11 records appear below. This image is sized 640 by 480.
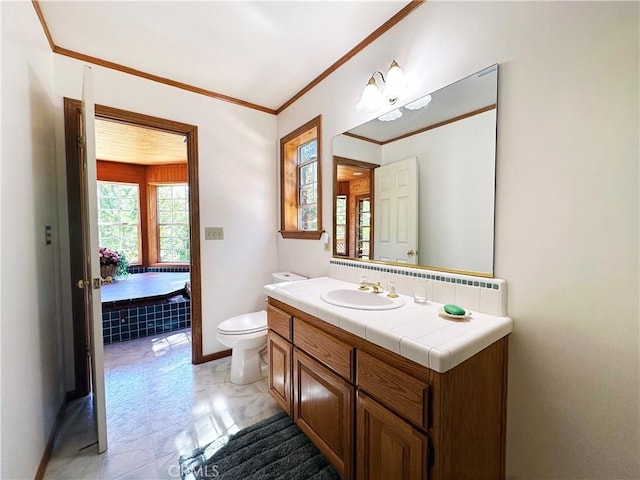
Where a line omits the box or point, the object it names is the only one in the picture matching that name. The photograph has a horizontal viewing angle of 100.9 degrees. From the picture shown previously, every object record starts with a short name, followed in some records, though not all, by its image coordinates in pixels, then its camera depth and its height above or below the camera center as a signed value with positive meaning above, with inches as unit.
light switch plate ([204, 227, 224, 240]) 93.0 -0.9
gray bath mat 50.4 -46.3
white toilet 78.0 -33.8
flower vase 151.8 -22.6
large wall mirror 47.3 +10.8
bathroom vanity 33.3 -25.9
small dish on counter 42.1 -13.9
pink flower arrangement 151.4 -15.4
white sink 54.6 -15.1
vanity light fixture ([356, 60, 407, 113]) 56.8 +31.8
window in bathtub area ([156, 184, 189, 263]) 193.2 +5.7
